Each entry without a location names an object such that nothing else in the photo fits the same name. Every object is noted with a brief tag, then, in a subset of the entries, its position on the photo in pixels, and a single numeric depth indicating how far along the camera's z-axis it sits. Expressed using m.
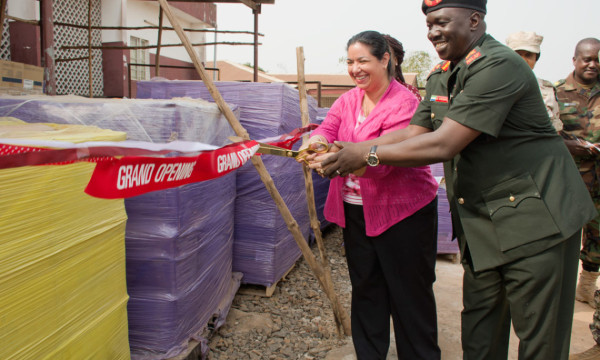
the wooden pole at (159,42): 5.52
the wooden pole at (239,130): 2.54
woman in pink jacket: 2.24
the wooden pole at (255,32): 6.08
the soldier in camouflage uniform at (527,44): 2.99
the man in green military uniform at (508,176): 1.59
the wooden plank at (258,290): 3.74
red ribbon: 1.21
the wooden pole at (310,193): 2.80
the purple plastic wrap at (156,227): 2.34
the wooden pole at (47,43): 4.93
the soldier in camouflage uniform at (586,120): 3.37
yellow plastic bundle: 1.39
